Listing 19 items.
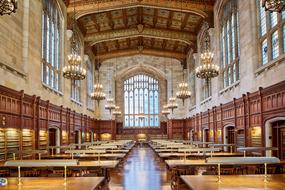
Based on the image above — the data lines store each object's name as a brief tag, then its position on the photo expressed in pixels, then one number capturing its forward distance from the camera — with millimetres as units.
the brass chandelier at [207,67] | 10880
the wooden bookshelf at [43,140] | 11799
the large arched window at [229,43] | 13138
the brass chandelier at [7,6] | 5279
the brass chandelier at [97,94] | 17488
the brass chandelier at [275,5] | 5078
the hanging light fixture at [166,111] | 24555
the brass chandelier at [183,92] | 17801
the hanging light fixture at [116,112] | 24242
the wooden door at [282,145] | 9233
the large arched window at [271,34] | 9223
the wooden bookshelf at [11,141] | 8937
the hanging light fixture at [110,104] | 22248
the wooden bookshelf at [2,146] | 8553
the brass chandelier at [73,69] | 10596
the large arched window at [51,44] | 12923
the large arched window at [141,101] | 27996
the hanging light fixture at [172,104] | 22027
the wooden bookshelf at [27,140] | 10205
